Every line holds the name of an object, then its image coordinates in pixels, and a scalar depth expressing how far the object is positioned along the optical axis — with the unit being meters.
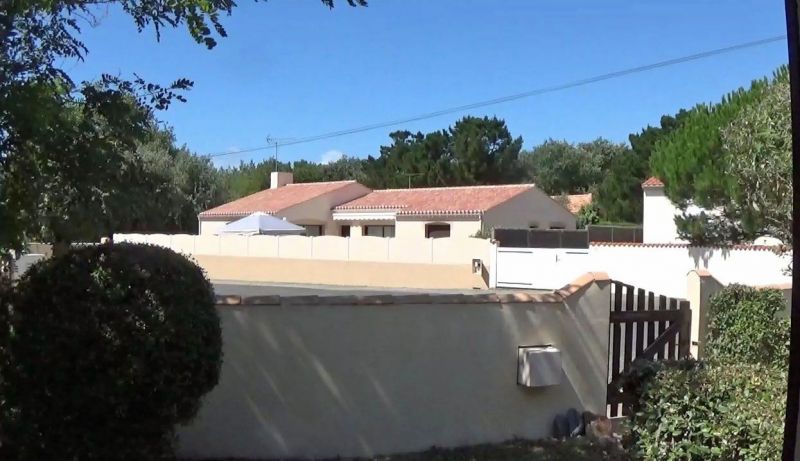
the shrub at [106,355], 5.23
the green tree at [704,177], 17.00
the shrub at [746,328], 9.91
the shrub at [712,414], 4.92
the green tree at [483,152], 57.56
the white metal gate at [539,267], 26.98
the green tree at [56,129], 5.60
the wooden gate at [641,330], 8.55
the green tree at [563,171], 71.56
